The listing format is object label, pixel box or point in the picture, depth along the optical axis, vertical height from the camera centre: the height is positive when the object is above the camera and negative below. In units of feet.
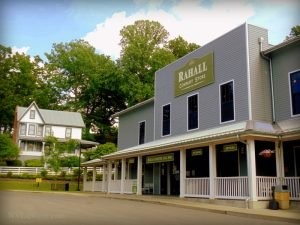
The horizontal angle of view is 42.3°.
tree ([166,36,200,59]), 176.28 +62.09
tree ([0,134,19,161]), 143.13 +11.75
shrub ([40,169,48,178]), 132.40 +2.68
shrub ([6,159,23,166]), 149.59 +7.05
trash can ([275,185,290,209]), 46.32 -1.60
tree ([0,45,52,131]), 194.80 +48.20
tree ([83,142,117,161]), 132.16 +10.52
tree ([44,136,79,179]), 131.66 +10.92
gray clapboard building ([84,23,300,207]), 50.26 +10.10
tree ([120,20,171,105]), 166.20 +56.57
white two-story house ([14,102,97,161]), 177.27 +25.01
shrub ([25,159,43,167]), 149.18 +6.80
